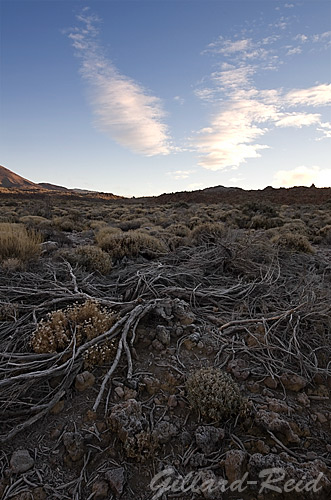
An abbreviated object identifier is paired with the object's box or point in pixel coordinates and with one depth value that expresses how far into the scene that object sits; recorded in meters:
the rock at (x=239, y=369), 2.72
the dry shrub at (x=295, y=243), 6.88
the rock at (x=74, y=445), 2.03
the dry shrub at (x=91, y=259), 4.97
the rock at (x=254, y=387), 2.59
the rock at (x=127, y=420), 2.09
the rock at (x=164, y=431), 2.12
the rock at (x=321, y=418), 2.31
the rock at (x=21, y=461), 1.95
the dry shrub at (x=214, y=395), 2.27
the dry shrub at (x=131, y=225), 10.87
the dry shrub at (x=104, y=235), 6.21
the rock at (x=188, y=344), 3.10
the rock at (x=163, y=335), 3.12
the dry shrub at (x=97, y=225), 11.58
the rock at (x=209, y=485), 1.79
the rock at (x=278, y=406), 2.35
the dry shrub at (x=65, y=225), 11.06
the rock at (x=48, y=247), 6.02
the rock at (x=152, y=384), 2.56
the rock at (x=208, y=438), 2.06
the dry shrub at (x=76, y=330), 2.85
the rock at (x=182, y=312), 3.44
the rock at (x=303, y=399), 2.45
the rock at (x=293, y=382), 2.62
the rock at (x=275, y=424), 2.12
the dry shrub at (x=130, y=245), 5.86
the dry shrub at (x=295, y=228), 9.91
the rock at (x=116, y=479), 1.82
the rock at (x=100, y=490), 1.81
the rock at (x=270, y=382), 2.63
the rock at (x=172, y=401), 2.40
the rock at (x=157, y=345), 3.05
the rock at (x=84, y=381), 2.57
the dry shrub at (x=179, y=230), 8.78
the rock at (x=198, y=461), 1.97
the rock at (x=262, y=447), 2.03
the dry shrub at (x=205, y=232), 6.70
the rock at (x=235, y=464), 1.88
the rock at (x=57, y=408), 2.37
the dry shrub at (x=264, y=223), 12.05
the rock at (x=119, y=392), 2.47
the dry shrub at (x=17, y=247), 4.86
